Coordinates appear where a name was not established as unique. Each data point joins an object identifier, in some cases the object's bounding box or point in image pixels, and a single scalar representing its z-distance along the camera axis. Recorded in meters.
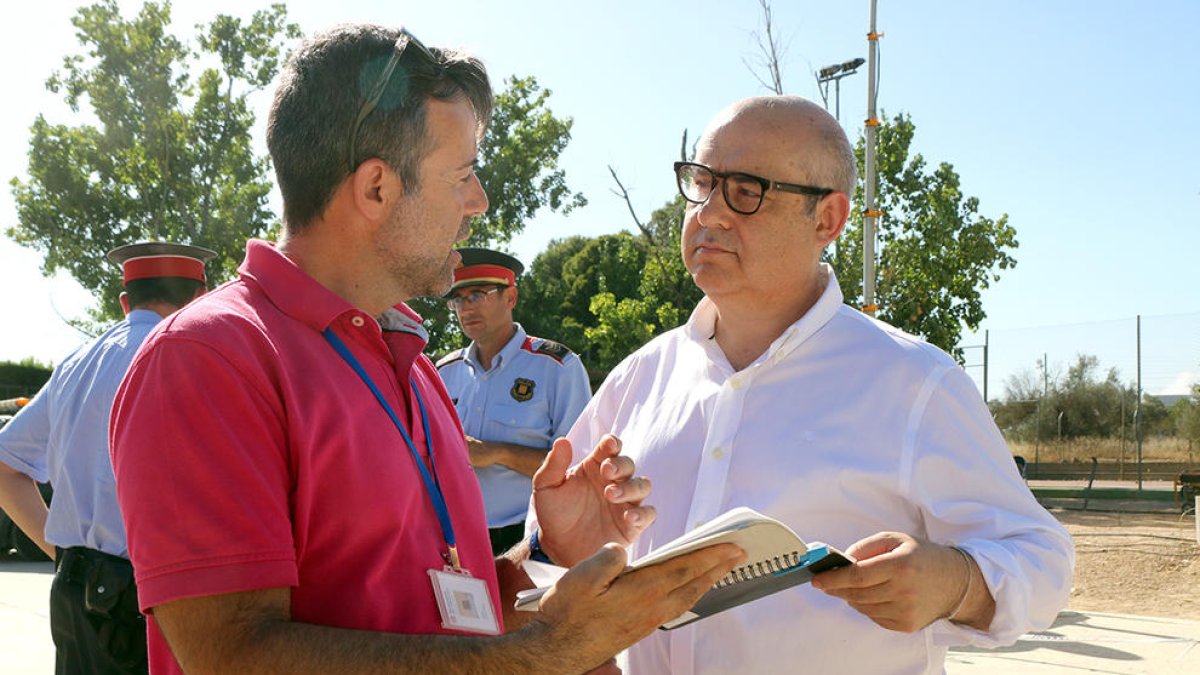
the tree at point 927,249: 20.25
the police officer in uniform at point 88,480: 3.70
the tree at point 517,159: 24.02
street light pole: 12.68
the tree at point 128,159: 24.52
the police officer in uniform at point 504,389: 5.22
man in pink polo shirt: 1.46
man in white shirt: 2.13
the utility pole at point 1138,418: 20.62
